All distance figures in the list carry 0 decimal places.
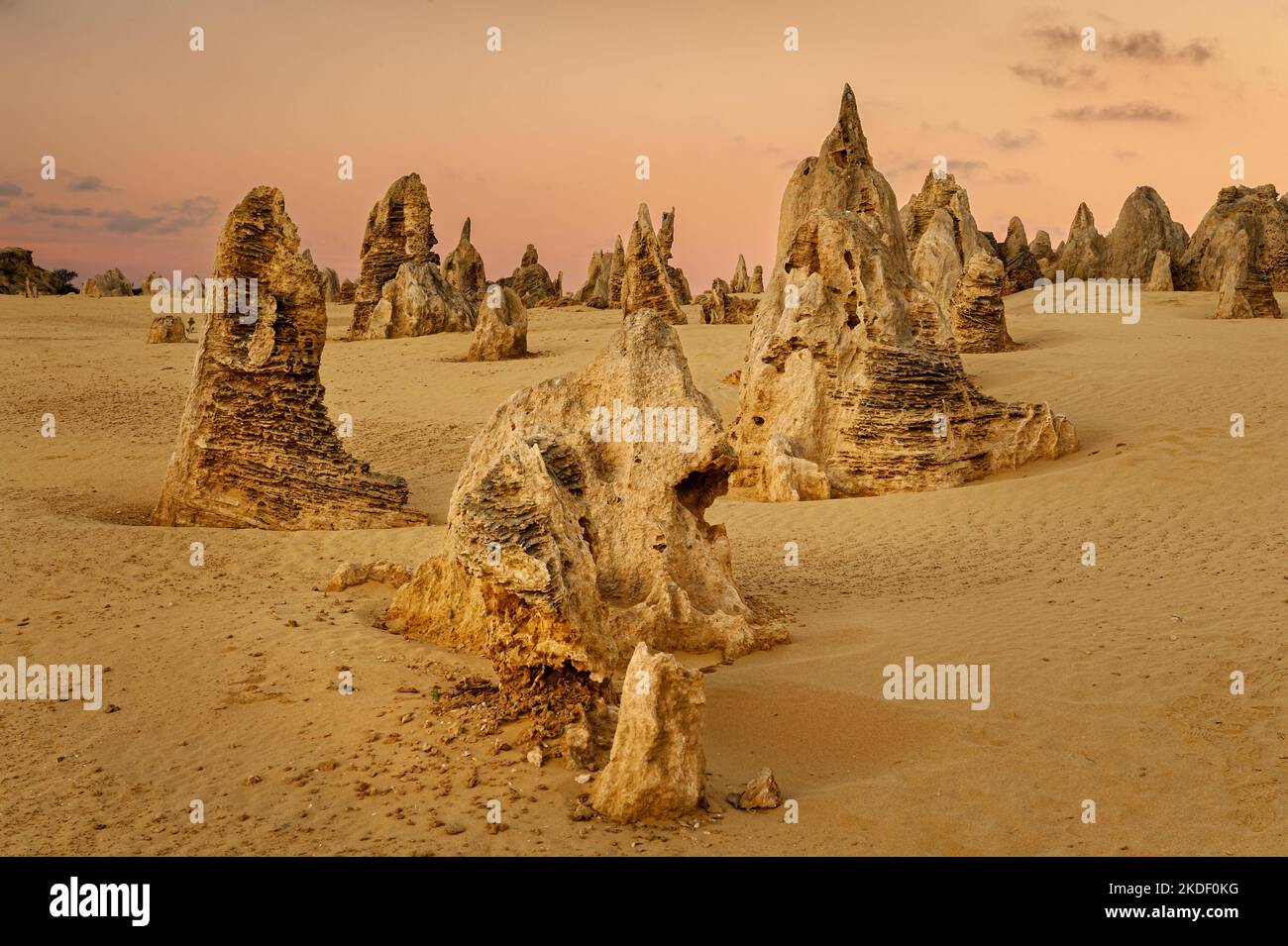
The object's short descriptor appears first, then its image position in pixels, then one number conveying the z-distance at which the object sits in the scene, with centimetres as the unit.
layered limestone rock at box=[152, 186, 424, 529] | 1175
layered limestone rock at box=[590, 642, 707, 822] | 500
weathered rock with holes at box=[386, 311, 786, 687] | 623
